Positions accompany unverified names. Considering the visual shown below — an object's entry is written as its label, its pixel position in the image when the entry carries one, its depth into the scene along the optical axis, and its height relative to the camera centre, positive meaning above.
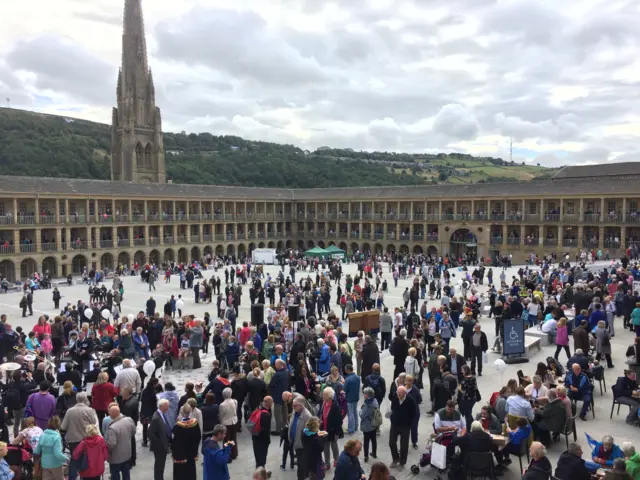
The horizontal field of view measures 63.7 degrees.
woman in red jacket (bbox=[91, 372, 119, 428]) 8.25 -3.13
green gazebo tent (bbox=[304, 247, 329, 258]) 41.00 -4.23
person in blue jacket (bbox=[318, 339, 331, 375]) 10.20 -3.18
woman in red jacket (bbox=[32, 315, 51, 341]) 13.45 -3.42
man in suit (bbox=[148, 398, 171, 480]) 6.91 -3.19
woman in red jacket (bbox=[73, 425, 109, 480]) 6.29 -3.09
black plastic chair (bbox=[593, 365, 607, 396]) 9.80 -3.26
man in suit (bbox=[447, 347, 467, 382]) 9.41 -2.98
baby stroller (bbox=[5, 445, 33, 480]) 6.43 -3.34
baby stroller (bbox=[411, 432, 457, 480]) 7.05 -3.37
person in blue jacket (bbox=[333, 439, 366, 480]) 5.73 -2.92
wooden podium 15.51 -3.71
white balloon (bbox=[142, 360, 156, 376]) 9.94 -3.26
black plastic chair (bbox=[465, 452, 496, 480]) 6.50 -3.33
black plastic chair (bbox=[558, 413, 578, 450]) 7.71 -3.44
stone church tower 66.00 +10.51
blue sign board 12.38 -3.29
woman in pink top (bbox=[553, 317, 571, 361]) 11.65 -3.05
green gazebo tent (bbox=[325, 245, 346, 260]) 41.94 -4.32
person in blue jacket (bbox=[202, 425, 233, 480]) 6.14 -3.08
